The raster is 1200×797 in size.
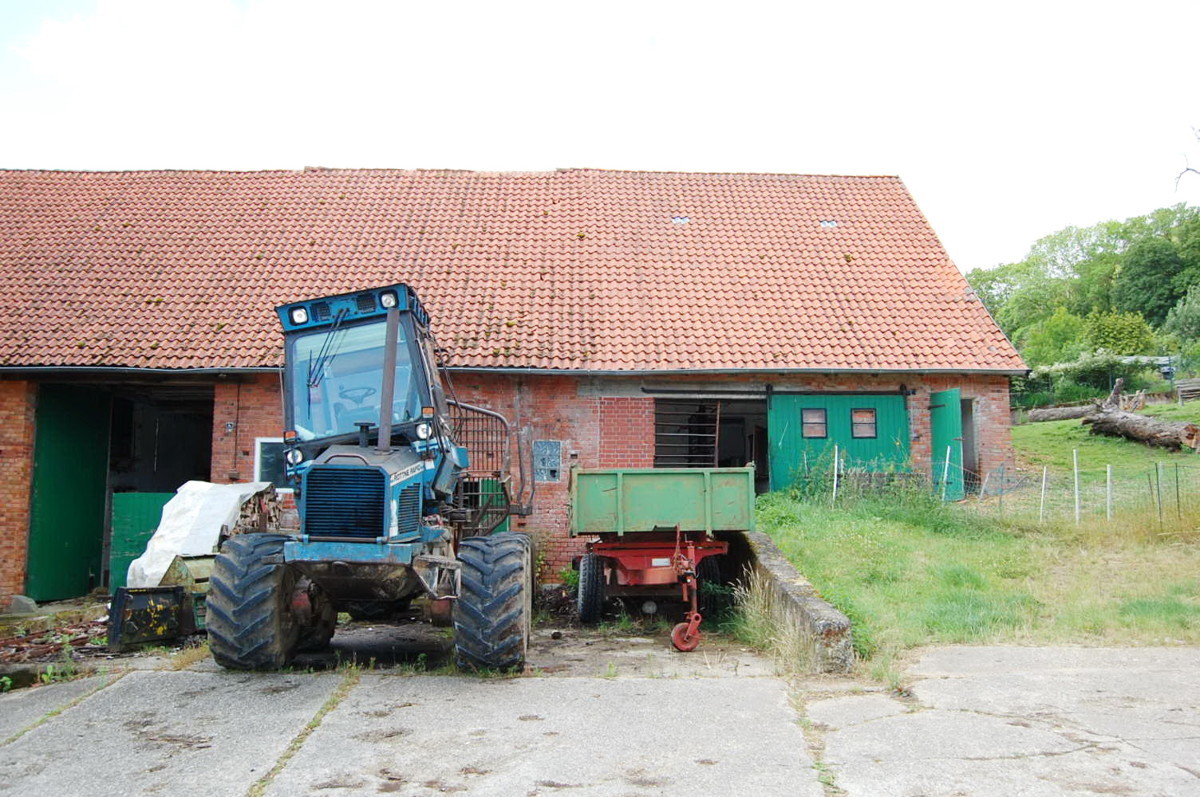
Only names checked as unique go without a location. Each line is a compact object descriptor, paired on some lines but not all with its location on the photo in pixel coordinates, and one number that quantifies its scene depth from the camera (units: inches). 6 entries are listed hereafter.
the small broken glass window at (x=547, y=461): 552.7
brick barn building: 547.5
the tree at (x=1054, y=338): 2315.5
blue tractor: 260.8
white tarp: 388.5
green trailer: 365.7
